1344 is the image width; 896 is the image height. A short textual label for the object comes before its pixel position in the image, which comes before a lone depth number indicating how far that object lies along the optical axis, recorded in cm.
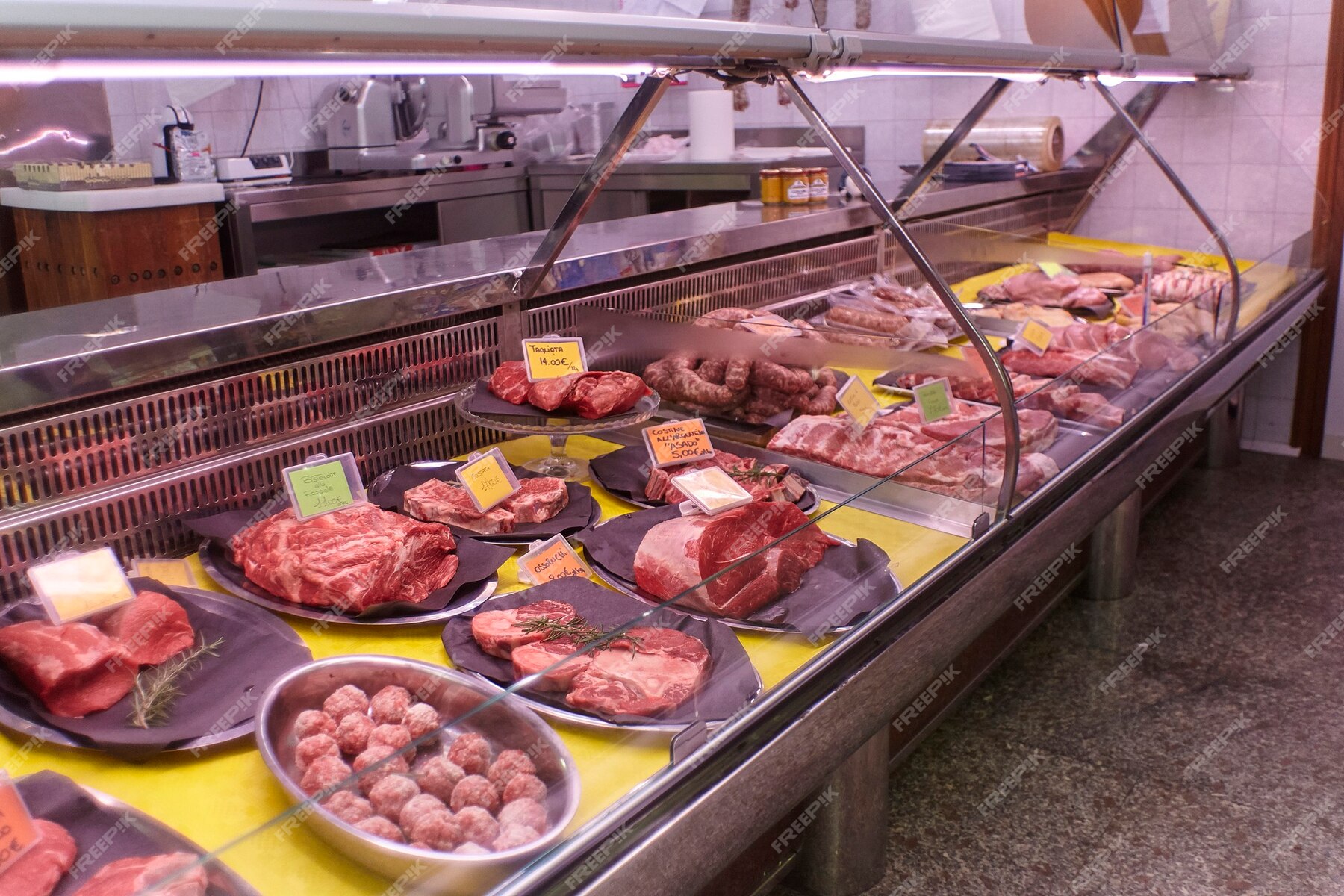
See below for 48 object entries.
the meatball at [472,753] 109
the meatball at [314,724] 127
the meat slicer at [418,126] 554
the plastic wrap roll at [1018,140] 462
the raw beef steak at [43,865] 98
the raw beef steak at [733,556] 152
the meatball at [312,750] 123
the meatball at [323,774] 119
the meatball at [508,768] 116
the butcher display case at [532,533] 119
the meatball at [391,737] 124
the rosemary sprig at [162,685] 135
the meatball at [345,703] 131
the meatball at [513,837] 113
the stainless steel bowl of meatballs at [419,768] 106
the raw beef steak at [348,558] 162
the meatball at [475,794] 112
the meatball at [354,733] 125
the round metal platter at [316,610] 162
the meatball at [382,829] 106
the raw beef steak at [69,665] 135
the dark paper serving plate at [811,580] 165
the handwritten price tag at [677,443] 212
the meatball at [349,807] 103
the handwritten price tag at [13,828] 98
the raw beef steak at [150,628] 145
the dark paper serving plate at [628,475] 210
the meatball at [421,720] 126
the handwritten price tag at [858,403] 229
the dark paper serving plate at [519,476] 191
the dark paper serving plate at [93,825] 104
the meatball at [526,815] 116
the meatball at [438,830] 109
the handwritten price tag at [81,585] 143
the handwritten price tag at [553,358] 209
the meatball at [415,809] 108
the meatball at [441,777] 107
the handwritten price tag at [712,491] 184
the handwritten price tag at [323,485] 177
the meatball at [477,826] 112
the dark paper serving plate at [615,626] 134
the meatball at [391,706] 129
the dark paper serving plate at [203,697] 131
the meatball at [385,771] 101
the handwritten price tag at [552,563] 176
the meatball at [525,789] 118
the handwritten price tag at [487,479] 192
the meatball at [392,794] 105
